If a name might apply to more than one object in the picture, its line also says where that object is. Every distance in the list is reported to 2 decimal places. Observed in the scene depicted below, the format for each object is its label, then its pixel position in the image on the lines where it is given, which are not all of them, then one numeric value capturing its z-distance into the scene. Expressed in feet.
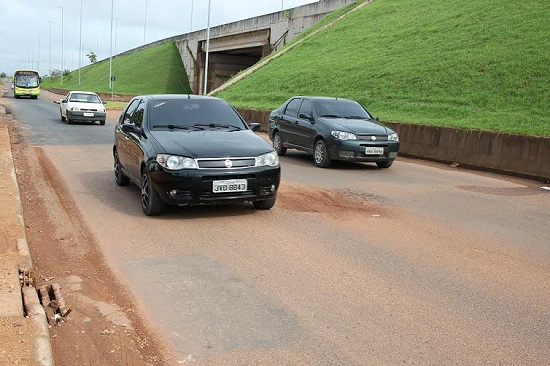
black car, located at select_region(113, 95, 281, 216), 22.79
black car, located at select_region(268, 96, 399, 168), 40.42
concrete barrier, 41.39
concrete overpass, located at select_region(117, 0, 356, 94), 150.00
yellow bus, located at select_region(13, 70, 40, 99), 178.60
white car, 80.38
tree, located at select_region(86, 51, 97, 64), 418.96
